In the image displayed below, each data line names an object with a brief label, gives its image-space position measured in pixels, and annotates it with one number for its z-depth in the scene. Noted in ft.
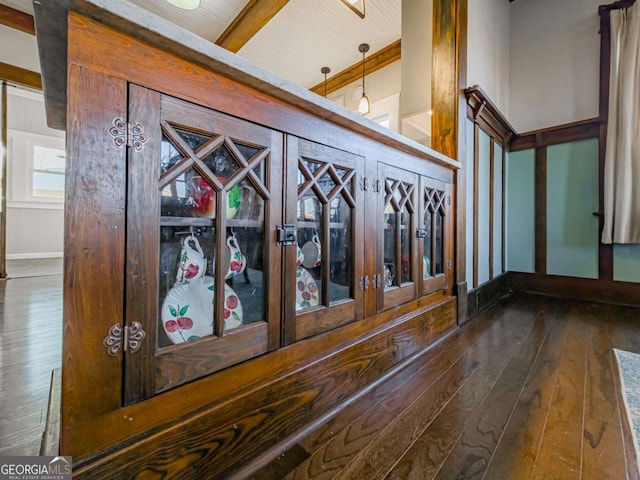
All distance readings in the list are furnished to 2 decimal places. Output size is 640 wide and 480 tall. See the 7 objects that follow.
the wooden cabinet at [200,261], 1.79
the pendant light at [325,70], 14.45
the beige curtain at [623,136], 8.03
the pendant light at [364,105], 11.75
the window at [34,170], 15.64
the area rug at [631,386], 3.07
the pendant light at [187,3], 8.02
